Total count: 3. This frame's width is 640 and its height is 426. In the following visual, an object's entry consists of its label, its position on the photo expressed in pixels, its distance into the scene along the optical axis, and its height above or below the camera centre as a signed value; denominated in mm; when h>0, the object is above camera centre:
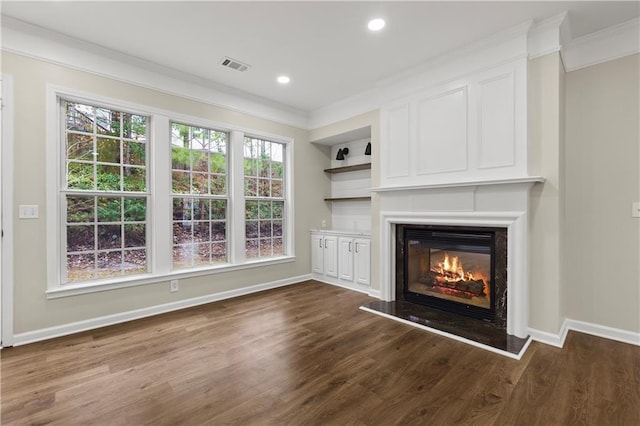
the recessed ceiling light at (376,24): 2641 +1711
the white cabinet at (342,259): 4367 -740
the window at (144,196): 3004 +205
